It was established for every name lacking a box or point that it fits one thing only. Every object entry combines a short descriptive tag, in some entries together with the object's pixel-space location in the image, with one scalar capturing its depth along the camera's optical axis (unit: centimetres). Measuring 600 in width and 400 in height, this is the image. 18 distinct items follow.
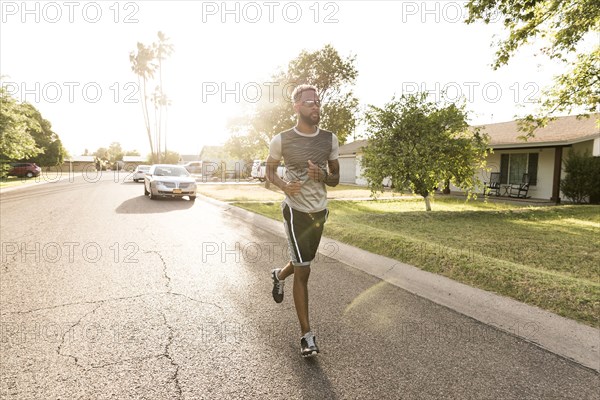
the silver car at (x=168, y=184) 1633
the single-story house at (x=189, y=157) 10625
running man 317
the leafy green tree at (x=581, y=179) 1647
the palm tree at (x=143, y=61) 5025
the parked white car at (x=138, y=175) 3400
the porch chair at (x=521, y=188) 1952
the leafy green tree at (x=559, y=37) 1066
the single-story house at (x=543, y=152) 1777
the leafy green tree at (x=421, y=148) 1113
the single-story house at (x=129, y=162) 9180
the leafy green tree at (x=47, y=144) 5650
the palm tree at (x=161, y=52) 5012
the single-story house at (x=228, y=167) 4147
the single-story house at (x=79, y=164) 7429
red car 4141
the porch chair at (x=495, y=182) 2064
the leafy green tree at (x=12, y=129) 2569
